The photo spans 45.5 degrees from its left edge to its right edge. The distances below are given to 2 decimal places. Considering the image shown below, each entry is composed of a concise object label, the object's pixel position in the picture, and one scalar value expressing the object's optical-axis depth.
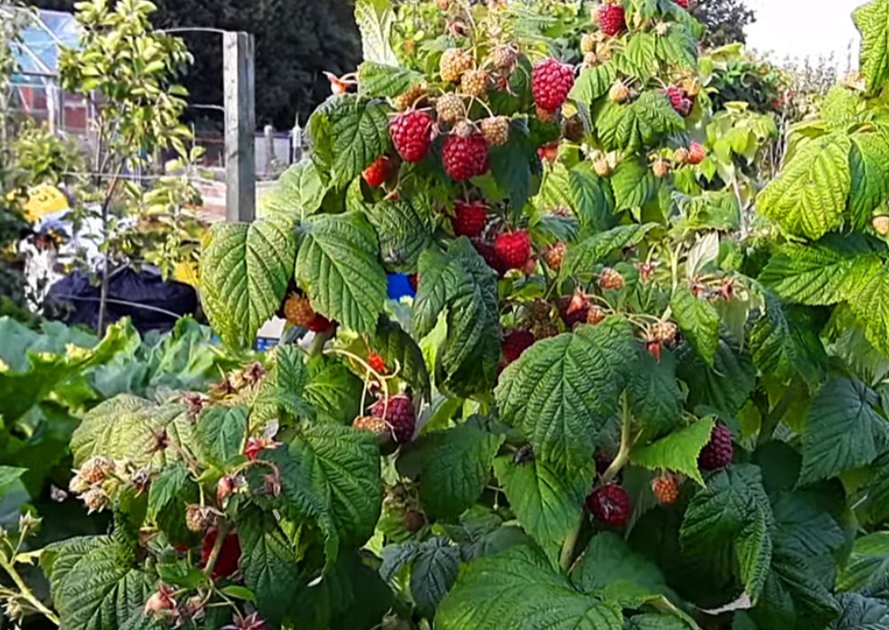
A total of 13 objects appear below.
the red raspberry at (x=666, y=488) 0.96
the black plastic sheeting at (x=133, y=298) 4.85
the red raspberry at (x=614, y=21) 1.33
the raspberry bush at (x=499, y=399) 0.86
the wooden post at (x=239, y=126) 4.49
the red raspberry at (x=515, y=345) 1.00
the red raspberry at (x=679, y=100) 1.31
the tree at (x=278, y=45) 20.19
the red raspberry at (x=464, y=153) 0.89
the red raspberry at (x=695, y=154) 1.43
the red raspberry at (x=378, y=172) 0.95
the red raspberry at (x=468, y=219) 0.99
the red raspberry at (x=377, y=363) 1.02
